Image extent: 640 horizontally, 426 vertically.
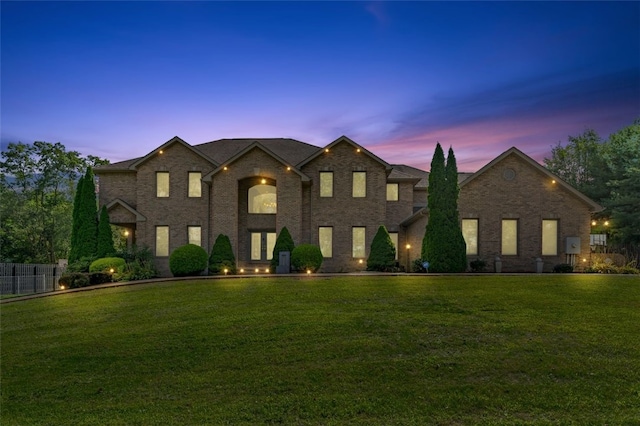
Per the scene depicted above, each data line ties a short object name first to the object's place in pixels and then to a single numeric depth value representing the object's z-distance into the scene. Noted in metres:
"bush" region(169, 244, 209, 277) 19.73
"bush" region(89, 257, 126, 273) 20.48
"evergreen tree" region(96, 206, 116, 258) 23.40
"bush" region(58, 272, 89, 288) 17.69
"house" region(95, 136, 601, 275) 22.05
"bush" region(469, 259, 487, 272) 20.73
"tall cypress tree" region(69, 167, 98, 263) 23.58
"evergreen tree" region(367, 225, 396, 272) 22.17
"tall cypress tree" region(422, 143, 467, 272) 19.38
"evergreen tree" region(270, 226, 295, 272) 21.78
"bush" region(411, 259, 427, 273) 20.55
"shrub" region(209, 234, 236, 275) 21.50
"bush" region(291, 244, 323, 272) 20.66
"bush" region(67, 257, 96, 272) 22.22
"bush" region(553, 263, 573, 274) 20.75
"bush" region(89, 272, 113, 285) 18.27
